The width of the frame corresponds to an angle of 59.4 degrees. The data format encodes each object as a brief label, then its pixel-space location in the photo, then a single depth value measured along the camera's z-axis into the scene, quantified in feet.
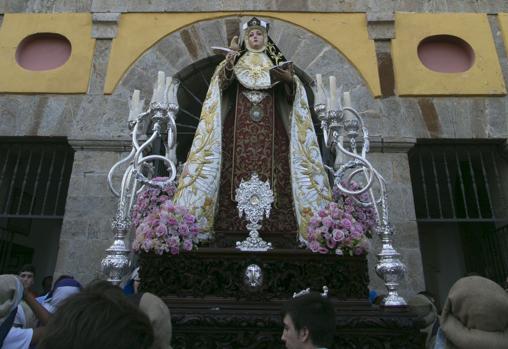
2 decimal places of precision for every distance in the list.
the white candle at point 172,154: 13.30
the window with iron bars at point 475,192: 19.85
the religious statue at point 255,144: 12.25
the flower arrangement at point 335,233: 10.75
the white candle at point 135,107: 12.89
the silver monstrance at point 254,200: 11.90
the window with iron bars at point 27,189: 20.11
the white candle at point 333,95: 12.64
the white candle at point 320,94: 13.50
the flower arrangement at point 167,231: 10.55
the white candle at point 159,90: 12.57
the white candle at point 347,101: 13.38
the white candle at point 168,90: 12.98
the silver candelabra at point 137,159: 10.66
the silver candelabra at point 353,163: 10.79
